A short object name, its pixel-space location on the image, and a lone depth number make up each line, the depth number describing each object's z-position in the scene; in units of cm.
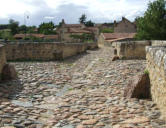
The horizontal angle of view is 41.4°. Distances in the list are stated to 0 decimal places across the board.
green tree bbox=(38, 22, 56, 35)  6998
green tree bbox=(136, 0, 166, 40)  3080
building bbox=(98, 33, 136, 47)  4622
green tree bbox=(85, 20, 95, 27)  9550
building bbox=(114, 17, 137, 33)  6225
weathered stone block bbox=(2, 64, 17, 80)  747
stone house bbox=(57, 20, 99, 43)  6301
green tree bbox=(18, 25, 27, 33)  8214
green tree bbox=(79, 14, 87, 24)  9612
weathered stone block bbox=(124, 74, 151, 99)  534
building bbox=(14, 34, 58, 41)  5944
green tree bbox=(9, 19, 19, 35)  7699
